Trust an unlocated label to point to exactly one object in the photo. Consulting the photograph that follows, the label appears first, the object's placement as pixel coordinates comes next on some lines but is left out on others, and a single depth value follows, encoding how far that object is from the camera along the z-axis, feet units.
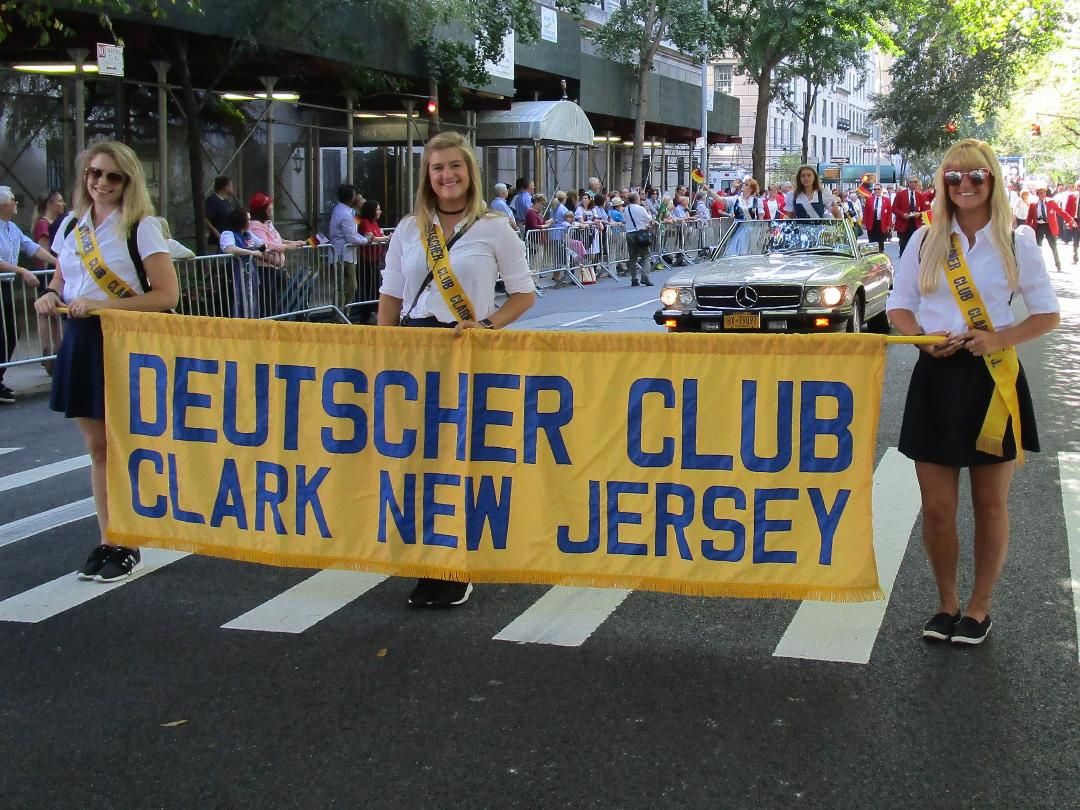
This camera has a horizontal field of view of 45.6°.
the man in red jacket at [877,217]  104.94
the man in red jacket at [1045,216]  97.96
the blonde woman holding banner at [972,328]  15.64
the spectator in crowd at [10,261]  38.88
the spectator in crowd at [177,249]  19.72
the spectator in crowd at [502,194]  73.02
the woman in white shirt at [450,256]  17.83
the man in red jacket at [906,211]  92.63
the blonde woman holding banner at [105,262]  18.60
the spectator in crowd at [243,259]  47.85
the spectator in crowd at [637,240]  82.12
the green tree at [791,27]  135.44
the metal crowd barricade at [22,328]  39.27
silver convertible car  43.37
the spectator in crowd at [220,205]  50.80
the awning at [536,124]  90.43
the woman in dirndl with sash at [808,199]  51.44
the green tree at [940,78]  190.29
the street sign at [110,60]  45.01
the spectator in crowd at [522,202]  81.30
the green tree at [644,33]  111.96
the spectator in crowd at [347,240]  56.34
